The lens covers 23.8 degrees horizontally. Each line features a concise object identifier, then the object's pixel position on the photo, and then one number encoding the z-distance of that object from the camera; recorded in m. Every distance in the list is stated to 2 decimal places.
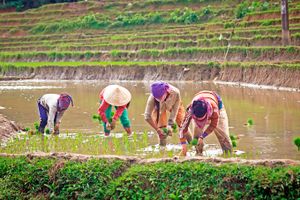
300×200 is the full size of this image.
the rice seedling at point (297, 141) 9.58
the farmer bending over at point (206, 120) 11.05
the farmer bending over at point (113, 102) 14.44
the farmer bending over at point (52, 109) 15.04
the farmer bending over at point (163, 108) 12.83
